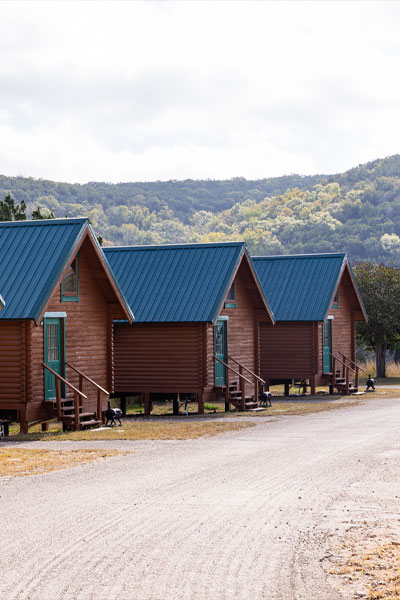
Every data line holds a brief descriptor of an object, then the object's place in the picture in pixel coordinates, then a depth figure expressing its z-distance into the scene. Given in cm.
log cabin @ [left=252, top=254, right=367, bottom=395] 4112
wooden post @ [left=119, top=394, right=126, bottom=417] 3442
